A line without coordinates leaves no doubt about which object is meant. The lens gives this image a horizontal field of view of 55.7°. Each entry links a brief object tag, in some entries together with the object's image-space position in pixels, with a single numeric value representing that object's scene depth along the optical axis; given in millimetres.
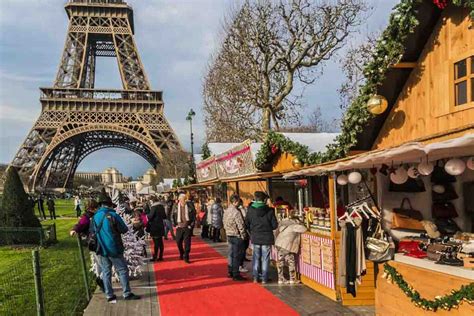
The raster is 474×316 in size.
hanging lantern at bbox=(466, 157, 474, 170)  5230
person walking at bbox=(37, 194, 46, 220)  28469
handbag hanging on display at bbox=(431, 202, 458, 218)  6080
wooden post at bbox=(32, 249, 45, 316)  4838
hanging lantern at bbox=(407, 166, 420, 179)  6160
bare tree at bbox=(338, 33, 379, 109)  20047
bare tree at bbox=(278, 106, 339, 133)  26944
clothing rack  7562
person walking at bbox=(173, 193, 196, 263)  10258
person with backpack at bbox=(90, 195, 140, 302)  6918
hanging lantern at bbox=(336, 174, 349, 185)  7293
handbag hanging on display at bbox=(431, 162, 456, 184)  6168
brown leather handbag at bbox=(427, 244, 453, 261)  4785
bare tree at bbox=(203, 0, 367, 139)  18438
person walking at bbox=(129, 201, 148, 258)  10375
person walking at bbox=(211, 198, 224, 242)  13870
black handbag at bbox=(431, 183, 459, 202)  6086
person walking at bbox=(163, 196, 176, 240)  16472
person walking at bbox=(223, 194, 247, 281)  8547
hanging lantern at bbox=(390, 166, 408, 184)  6289
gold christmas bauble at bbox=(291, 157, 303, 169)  9492
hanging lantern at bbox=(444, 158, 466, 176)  5125
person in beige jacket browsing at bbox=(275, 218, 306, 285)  8034
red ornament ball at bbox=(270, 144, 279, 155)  11189
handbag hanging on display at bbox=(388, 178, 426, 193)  6684
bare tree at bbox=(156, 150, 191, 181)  42344
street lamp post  31219
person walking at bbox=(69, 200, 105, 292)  7543
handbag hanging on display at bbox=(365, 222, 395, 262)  5527
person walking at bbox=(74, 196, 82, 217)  29938
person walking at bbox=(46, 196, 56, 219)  27528
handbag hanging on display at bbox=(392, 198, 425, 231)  6645
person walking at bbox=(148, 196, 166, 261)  10727
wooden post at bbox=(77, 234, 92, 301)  7406
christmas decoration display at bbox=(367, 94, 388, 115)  6672
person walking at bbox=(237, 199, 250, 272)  9462
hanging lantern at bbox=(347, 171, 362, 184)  6738
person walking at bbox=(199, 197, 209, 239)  16547
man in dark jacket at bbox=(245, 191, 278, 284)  8008
